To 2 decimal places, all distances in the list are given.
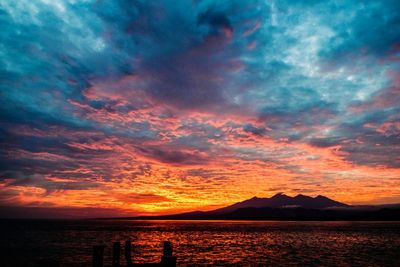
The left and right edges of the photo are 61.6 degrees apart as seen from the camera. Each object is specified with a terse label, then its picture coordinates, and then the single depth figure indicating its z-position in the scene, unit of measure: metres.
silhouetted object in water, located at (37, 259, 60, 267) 14.65
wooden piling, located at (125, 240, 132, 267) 29.80
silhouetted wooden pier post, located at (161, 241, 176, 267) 17.86
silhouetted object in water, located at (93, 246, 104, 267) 23.11
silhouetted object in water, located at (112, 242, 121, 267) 27.82
